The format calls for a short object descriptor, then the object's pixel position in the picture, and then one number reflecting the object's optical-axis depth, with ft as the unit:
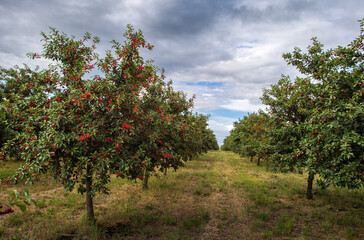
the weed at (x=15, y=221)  27.78
